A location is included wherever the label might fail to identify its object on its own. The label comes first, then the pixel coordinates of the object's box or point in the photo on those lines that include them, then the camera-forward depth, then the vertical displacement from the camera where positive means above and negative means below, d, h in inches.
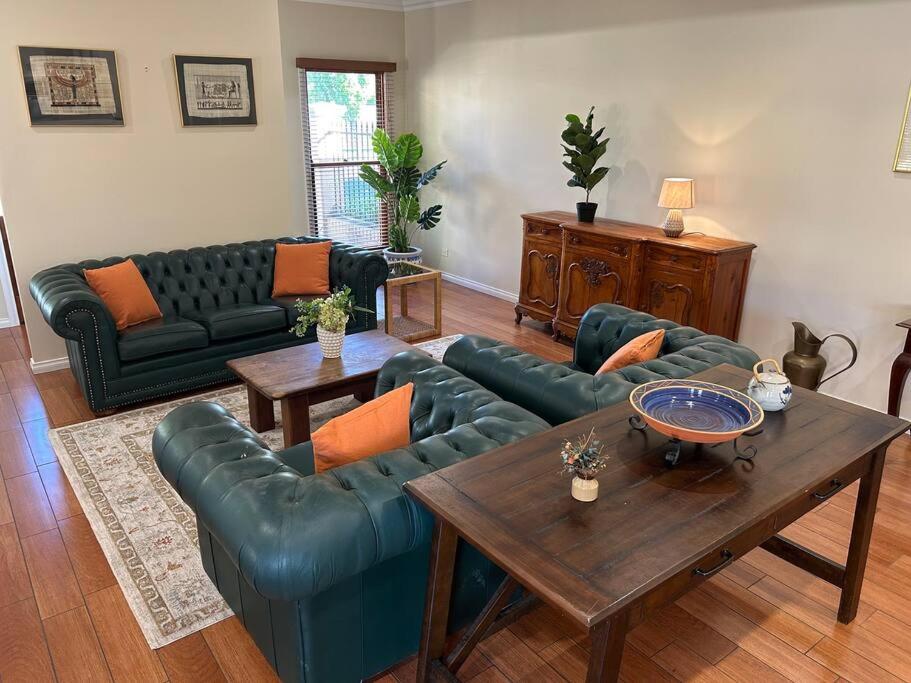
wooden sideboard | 182.5 -35.5
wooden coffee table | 141.2 -47.8
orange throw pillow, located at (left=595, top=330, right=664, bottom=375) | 123.2 -36.2
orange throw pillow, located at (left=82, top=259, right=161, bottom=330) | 175.3 -36.9
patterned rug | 104.5 -66.9
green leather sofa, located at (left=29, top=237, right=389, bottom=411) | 161.6 -44.5
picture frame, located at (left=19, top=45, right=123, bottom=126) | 178.5 +16.0
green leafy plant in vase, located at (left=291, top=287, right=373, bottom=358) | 152.0 -37.8
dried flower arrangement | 71.1 -32.1
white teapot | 92.0 -32.2
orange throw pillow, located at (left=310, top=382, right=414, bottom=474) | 89.0 -36.9
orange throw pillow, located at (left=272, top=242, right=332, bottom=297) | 205.8 -36.2
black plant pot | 214.3 -19.6
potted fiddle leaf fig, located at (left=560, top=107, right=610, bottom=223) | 210.1 -2.6
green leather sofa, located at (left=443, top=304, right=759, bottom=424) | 108.8 -37.5
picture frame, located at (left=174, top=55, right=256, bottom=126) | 202.5 +16.8
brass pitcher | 169.8 -51.9
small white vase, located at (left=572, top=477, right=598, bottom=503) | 71.1 -34.7
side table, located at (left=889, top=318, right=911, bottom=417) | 151.8 -49.8
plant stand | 216.1 -49.8
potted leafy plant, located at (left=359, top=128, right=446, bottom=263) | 282.2 -15.0
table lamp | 187.5 -12.5
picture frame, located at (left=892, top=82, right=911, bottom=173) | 154.1 -0.4
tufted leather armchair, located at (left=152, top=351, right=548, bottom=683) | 71.0 -40.6
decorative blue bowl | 78.4 -31.9
